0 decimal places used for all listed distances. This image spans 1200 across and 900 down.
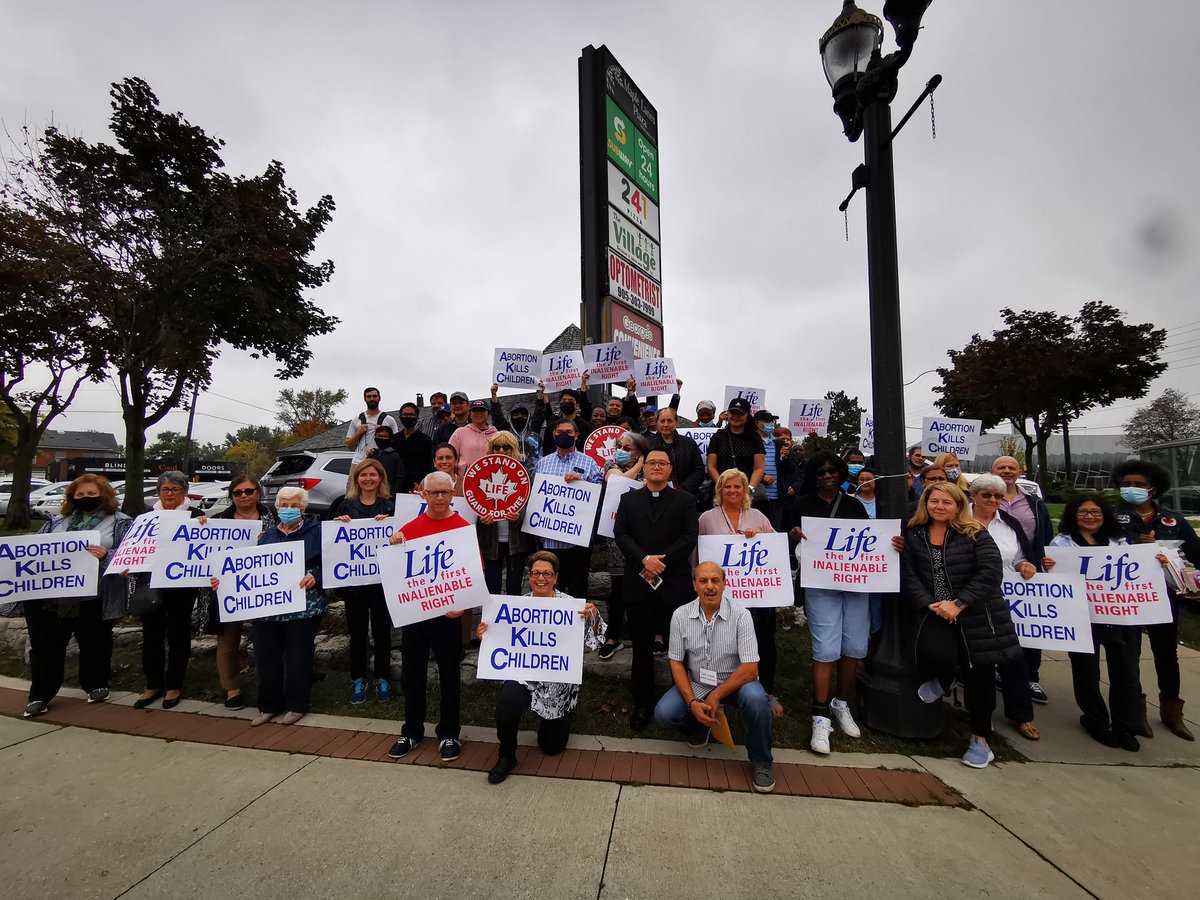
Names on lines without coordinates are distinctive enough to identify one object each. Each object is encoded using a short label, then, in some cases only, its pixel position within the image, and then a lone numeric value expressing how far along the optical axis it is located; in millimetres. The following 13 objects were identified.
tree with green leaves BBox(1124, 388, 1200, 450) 46438
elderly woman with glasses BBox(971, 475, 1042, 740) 4145
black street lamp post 4059
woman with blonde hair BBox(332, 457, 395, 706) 4754
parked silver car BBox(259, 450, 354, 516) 10688
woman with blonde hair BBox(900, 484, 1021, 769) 3766
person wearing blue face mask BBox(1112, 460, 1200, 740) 4273
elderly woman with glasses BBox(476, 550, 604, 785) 3588
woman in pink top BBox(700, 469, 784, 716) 4328
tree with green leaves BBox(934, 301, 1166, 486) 23969
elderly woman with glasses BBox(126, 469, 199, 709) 4785
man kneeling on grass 3467
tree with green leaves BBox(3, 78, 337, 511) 15711
